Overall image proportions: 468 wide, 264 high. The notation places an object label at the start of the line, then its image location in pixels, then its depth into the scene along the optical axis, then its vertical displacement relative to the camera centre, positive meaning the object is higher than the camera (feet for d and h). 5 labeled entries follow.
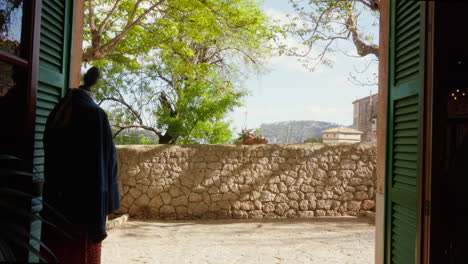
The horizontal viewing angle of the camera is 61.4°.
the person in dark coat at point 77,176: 6.15 -0.57
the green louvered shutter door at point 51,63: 6.53 +1.34
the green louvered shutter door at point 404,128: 6.29 +0.41
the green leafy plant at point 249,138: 26.81 +0.53
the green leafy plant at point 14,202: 4.15 -0.85
